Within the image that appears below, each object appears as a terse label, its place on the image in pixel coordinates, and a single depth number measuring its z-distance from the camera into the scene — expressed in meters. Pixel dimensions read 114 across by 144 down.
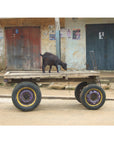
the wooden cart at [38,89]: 6.51
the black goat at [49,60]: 7.02
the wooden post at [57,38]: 10.96
